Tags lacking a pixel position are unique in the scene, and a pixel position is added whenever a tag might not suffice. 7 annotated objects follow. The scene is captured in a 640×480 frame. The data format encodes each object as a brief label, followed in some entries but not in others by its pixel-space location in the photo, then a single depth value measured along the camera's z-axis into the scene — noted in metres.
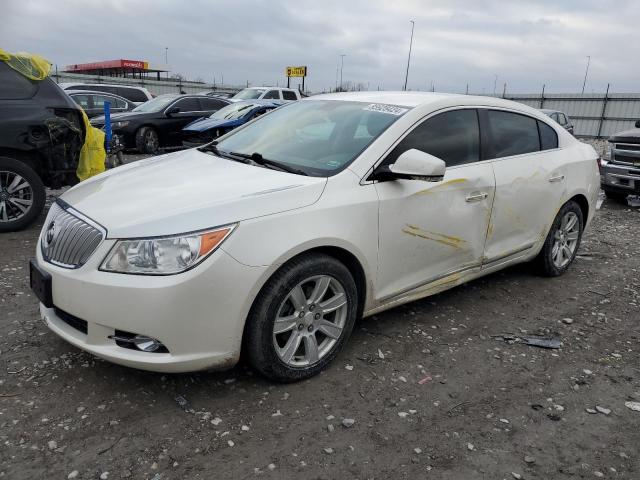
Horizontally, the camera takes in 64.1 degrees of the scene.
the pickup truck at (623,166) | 8.49
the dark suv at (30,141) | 5.42
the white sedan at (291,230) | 2.48
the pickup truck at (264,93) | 17.42
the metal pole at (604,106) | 26.45
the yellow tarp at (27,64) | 5.54
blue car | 10.97
